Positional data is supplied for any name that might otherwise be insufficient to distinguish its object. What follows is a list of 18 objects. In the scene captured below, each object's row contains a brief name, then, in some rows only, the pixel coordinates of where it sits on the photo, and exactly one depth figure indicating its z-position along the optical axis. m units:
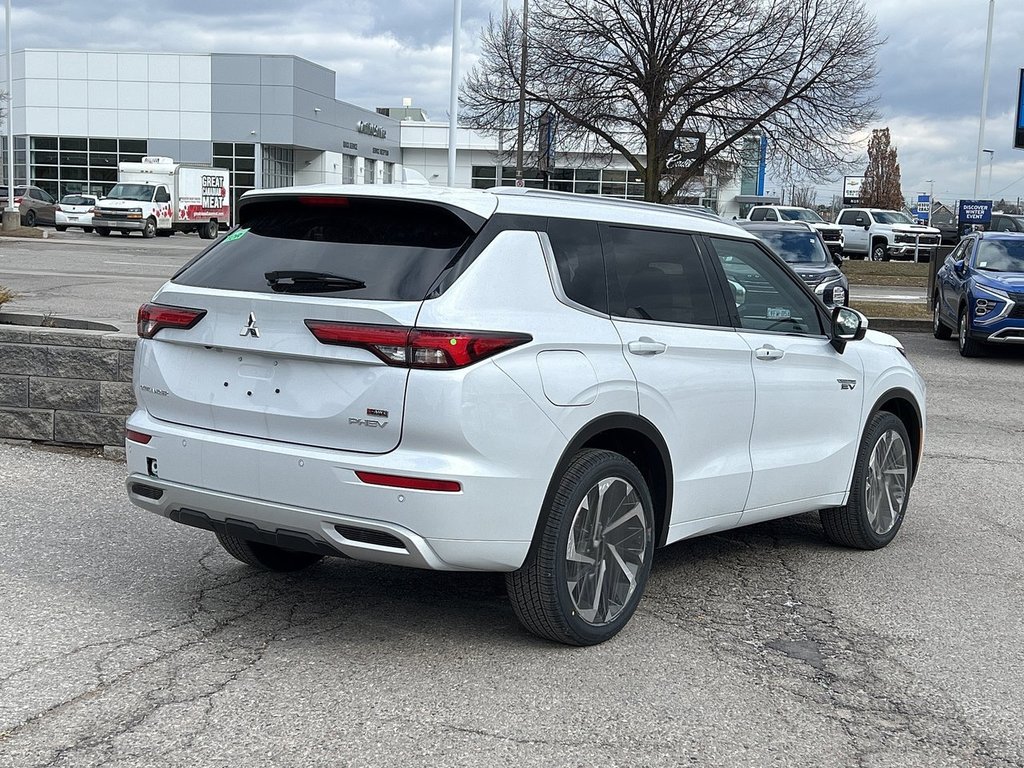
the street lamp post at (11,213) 42.41
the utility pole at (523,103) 32.31
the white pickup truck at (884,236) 43.25
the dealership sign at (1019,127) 35.63
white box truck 45.22
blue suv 16.06
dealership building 66.00
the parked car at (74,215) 46.47
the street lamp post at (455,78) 30.19
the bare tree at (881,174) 94.12
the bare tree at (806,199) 110.88
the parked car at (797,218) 42.17
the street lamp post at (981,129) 42.12
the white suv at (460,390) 4.35
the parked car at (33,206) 48.94
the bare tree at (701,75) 31.86
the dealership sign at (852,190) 104.38
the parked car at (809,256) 17.87
